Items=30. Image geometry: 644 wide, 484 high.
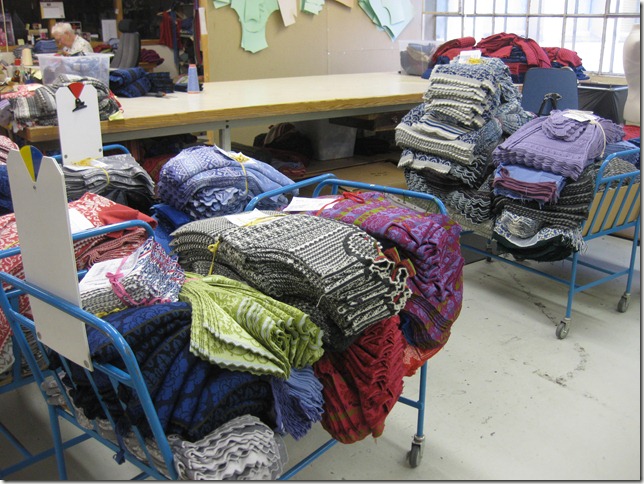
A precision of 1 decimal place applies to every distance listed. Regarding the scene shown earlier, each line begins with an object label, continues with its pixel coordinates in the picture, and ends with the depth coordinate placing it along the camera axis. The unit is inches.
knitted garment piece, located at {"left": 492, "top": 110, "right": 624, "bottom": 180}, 101.5
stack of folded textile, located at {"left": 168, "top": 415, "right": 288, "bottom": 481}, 43.4
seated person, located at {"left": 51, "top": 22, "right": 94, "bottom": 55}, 232.2
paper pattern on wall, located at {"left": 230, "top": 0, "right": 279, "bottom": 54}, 207.0
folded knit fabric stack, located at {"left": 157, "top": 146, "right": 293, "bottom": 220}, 82.3
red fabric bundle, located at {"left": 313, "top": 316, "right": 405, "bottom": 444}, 57.2
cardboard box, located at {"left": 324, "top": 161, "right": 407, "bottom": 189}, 153.5
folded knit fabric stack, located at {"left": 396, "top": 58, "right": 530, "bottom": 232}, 114.1
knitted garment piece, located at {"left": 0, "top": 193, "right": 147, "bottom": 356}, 62.4
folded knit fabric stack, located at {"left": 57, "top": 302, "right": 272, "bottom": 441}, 44.6
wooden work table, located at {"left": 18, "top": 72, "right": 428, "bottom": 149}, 109.0
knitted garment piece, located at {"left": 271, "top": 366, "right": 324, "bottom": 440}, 50.4
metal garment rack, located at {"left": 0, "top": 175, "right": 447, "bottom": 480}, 43.2
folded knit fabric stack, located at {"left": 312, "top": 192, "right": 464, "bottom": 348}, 62.4
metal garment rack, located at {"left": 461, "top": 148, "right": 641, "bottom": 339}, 107.6
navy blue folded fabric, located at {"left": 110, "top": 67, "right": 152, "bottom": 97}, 133.8
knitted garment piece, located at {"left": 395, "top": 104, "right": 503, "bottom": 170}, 114.2
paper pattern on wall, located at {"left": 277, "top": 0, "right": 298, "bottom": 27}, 216.4
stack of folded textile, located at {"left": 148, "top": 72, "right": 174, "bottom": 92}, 139.6
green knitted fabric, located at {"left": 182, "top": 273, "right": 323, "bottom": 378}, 46.2
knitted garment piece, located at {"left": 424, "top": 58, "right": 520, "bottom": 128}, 113.3
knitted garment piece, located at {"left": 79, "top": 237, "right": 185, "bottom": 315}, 50.7
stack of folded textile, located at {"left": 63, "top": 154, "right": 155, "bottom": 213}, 79.7
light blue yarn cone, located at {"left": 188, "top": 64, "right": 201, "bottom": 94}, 145.5
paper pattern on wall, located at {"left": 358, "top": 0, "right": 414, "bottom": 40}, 242.1
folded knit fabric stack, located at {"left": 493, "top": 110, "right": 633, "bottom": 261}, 101.8
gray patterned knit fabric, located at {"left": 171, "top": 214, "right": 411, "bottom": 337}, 52.1
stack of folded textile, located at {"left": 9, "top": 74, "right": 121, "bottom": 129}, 97.7
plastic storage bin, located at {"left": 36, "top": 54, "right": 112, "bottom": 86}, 119.1
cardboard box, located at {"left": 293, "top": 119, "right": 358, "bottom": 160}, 174.1
